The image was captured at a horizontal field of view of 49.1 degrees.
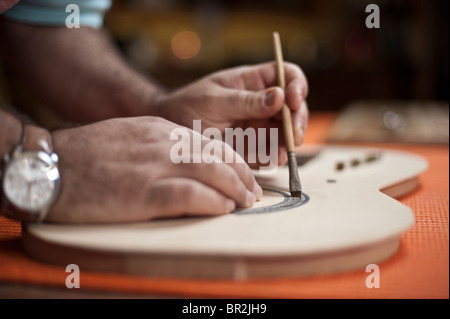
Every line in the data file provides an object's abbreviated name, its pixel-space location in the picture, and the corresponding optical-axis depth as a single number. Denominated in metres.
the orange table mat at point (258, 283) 0.44
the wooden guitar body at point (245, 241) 0.47
